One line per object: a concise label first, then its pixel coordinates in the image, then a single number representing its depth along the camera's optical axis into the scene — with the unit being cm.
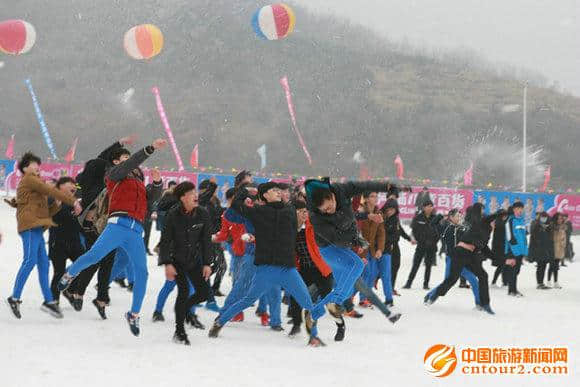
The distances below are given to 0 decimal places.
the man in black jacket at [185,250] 1259
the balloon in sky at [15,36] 4109
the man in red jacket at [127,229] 1277
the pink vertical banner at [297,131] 11620
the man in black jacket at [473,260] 1940
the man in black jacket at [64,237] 1560
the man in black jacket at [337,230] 1373
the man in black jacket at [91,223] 1462
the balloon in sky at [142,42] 4243
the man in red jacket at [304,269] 1417
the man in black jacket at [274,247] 1257
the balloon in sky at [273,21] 4038
